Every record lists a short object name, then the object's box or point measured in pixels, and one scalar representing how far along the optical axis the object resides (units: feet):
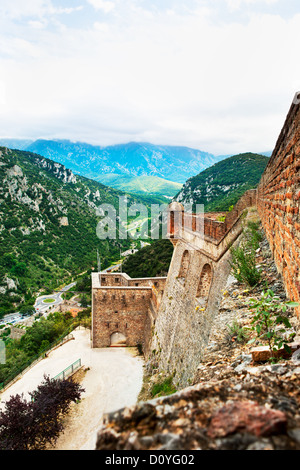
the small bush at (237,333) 11.05
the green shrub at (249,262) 14.67
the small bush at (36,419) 34.04
